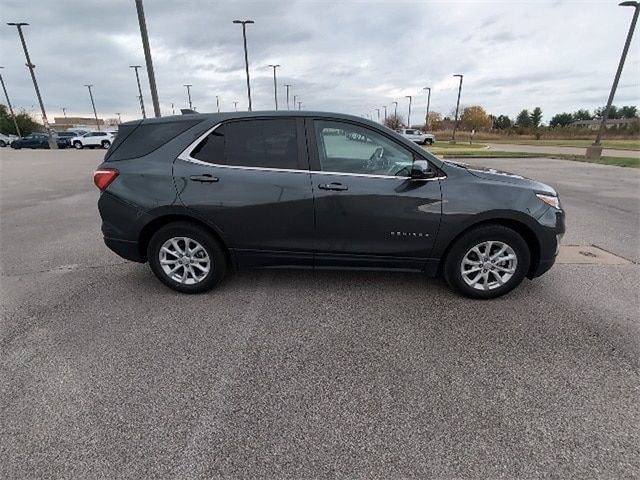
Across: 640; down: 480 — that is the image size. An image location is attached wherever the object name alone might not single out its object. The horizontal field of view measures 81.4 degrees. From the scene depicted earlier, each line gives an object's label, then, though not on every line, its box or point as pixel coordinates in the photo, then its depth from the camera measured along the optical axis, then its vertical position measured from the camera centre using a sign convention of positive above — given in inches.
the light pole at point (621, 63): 601.3 +77.1
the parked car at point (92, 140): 1397.6 -77.2
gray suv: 131.9 -29.5
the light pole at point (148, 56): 404.8 +67.0
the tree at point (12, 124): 2709.2 -20.8
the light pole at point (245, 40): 969.5 +194.1
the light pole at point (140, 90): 1725.0 +126.0
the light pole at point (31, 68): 1091.7 +142.8
